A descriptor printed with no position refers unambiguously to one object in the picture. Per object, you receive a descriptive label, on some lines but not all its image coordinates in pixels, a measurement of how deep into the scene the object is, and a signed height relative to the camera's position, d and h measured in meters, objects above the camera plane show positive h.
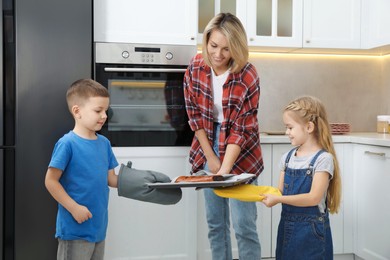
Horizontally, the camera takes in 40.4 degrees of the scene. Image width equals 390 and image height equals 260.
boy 1.95 -0.25
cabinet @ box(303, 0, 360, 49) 3.38 +0.60
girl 2.03 -0.27
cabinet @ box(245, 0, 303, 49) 3.32 +0.58
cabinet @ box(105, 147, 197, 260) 2.88 -0.58
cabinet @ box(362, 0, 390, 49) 3.32 +0.60
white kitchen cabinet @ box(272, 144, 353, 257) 3.13 -0.57
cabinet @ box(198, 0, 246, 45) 3.19 +0.65
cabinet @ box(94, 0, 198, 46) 2.80 +0.50
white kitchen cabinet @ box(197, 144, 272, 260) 3.07 -0.65
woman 2.35 +0.01
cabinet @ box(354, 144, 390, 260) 2.92 -0.49
